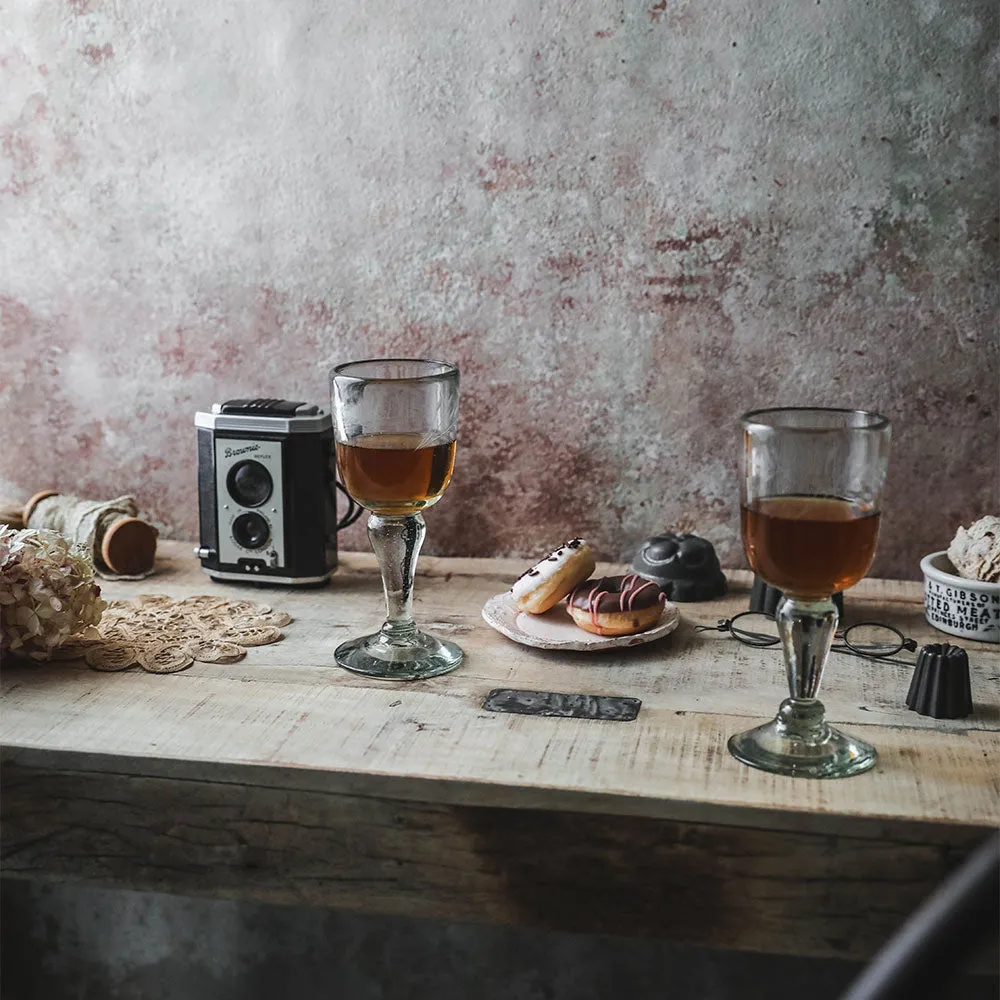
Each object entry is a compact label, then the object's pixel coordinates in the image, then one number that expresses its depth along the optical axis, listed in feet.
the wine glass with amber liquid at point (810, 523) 3.08
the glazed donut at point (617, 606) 3.99
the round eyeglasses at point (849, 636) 4.06
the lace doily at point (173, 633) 3.95
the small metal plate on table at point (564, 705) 3.49
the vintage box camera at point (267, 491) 4.67
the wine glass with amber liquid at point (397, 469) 3.69
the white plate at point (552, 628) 3.95
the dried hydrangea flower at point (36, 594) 3.81
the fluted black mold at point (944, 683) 3.47
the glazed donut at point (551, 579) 4.18
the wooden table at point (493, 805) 2.92
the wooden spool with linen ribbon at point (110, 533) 4.90
